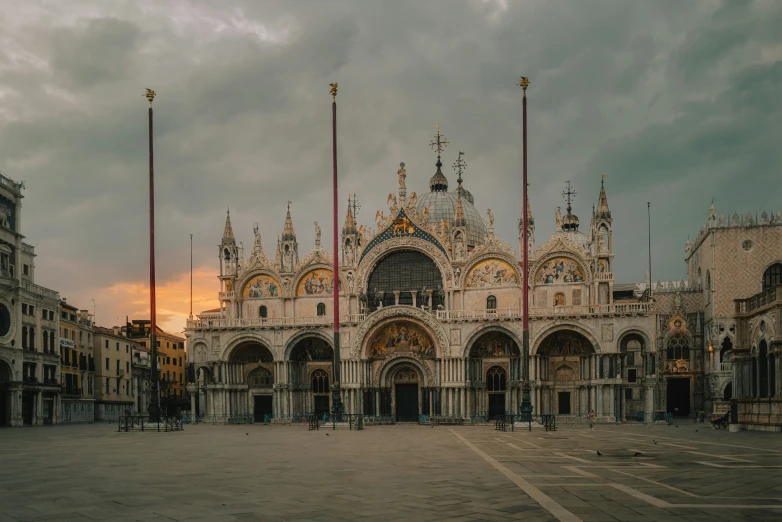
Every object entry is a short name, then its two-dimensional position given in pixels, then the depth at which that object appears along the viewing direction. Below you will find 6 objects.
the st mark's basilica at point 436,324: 60.28
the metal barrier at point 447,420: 58.38
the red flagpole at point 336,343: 47.56
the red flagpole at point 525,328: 45.44
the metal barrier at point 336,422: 47.15
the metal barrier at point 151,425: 43.97
